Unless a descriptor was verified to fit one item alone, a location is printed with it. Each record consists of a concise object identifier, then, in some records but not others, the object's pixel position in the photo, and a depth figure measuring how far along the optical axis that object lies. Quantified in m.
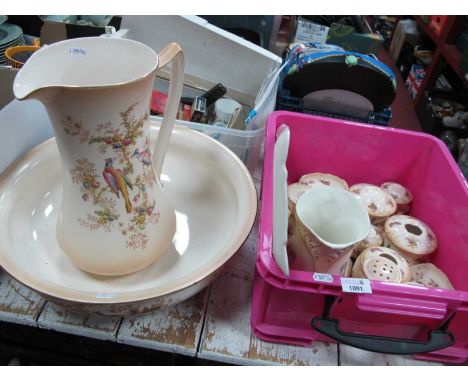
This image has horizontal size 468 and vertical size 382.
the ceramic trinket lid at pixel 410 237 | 0.57
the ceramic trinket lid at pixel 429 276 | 0.54
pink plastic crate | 0.41
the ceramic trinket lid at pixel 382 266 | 0.50
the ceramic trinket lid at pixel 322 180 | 0.67
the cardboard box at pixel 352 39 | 1.16
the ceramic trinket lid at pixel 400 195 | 0.67
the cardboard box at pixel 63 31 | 0.83
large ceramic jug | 0.34
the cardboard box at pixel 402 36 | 1.96
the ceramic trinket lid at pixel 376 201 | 0.63
